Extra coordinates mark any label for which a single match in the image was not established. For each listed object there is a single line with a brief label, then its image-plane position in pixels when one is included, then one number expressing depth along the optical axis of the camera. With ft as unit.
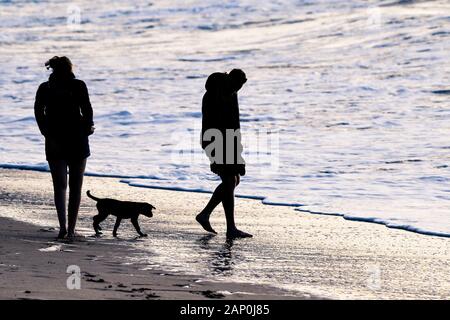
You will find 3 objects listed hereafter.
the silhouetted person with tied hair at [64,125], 52.80
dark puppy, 54.85
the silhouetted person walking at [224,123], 56.44
